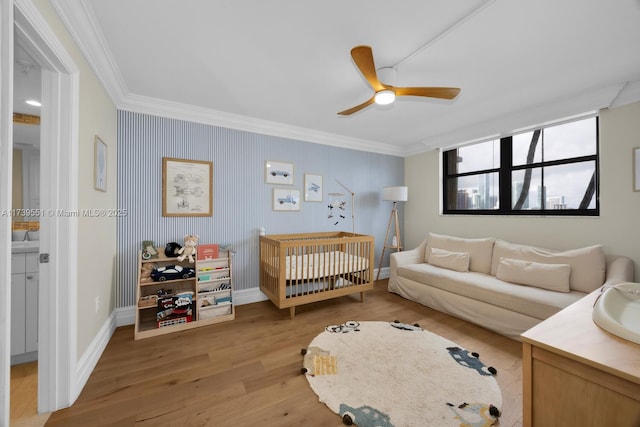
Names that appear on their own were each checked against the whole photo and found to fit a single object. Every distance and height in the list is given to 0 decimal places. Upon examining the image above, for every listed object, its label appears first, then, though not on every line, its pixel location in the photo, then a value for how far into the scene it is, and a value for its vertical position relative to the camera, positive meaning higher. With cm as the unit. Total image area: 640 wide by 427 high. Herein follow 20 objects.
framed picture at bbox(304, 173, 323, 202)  358 +39
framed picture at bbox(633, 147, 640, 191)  228 +42
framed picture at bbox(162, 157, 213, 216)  272 +30
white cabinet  177 -68
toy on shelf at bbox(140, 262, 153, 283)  245 -59
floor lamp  390 +24
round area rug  142 -115
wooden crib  270 -64
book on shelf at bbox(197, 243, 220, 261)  270 -42
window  271 +53
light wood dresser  78 -56
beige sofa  225 -72
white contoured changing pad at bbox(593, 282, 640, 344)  96 -44
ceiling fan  167 +96
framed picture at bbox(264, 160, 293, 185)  328 +56
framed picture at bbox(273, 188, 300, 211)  335 +20
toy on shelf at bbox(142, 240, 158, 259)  250 -38
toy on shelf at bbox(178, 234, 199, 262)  259 -37
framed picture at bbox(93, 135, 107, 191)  186 +38
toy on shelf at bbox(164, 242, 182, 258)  257 -38
